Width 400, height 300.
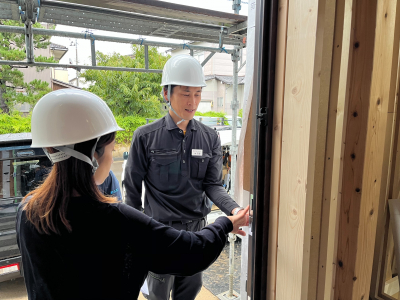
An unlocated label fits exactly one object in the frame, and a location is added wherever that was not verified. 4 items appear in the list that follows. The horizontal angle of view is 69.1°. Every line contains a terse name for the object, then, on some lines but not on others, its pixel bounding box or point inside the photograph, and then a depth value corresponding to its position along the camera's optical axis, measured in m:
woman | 0.98
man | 2.01
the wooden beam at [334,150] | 1.28
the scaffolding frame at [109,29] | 2.61
